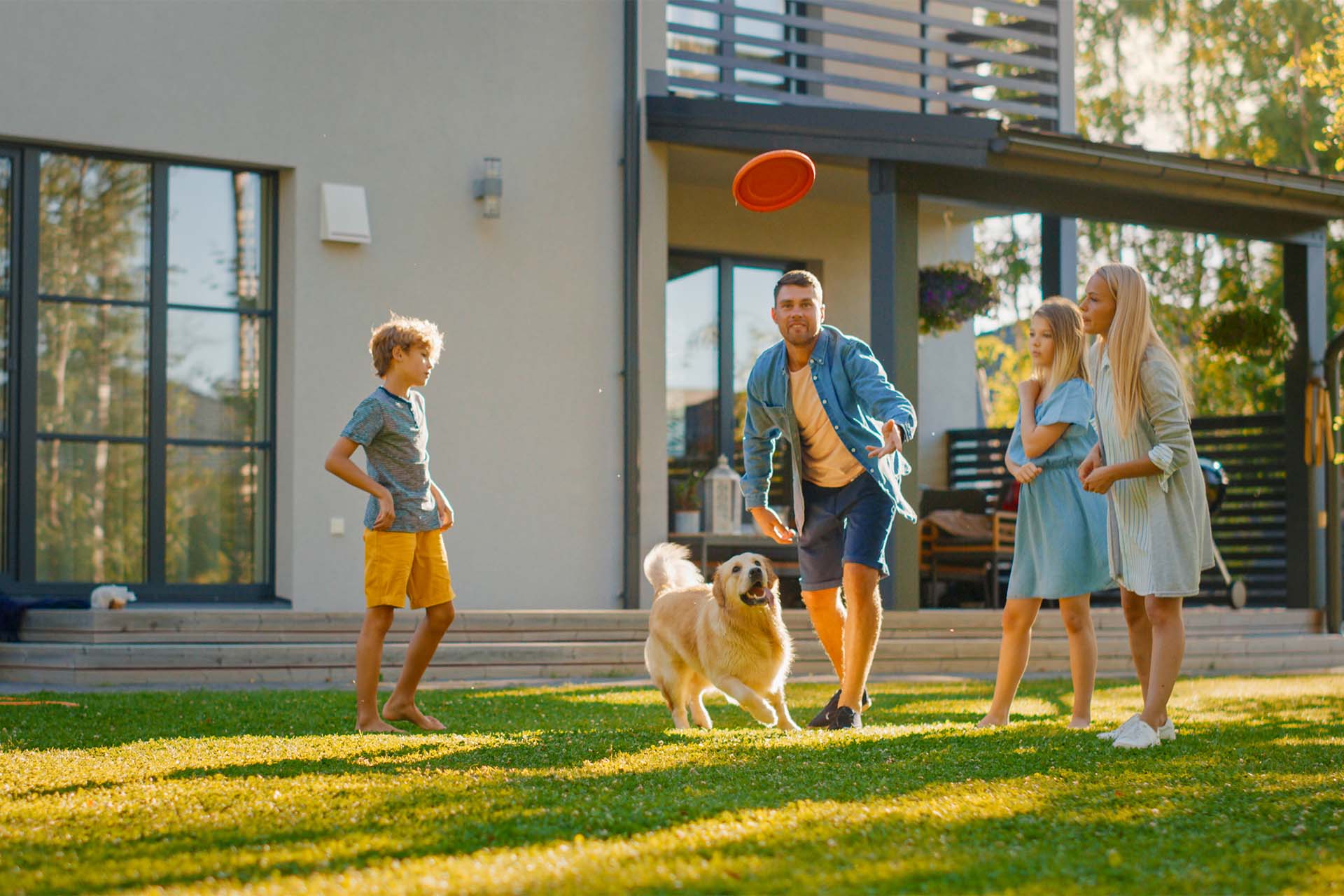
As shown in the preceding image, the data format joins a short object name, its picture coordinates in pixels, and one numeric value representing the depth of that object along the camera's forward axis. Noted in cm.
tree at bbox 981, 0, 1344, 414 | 2308
